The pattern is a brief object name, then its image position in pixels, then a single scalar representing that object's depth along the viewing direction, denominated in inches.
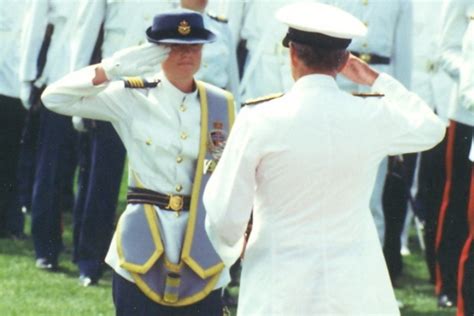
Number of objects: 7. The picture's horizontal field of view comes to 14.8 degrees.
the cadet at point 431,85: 498.0
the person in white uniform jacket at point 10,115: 537.3
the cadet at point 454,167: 445.1
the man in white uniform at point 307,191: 262.8
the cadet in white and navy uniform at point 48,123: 490.3
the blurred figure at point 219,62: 440.5
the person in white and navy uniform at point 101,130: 460.1
